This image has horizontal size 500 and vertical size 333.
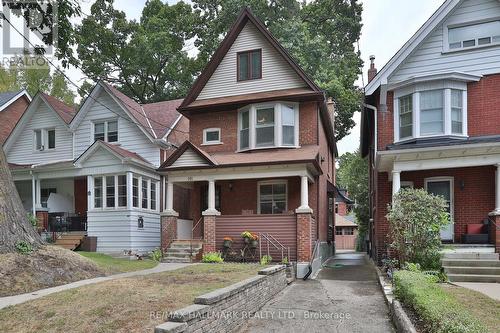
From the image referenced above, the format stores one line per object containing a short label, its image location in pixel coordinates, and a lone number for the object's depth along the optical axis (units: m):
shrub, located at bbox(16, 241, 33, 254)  9.45
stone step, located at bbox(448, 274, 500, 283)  10.57
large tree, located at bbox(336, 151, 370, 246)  31.34
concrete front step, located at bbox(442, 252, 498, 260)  11.52
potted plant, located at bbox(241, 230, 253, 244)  13.55
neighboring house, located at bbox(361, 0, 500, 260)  13.33
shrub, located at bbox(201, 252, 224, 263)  13.54
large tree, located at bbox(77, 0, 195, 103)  32.97
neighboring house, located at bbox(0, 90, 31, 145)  23.66
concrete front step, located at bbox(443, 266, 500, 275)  10.90
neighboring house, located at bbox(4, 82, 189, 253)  17.42
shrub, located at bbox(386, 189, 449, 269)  10.84
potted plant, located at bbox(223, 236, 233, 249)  13.95
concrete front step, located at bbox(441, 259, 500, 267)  11.16
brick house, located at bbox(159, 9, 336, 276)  14.06
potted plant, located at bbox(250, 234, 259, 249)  13.57
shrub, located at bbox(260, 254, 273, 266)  13.03
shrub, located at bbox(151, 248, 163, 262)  15.09
